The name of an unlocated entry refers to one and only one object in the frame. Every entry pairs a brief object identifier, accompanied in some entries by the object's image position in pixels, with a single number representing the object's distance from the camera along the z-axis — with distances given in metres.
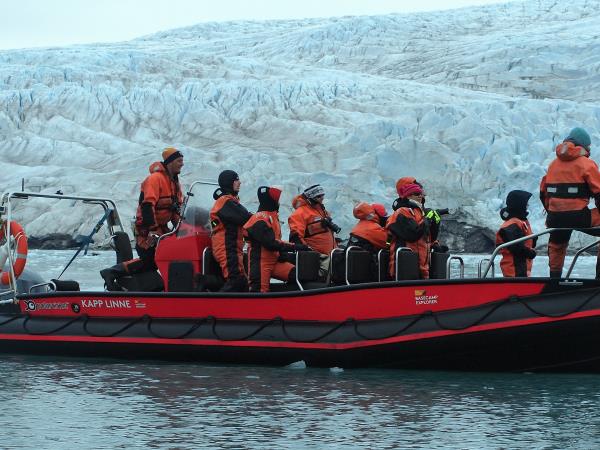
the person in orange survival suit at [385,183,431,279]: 14.08
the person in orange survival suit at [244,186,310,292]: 14.56
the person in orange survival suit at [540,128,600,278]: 13.05
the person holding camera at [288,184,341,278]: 14.97
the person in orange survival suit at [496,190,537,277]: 14.77
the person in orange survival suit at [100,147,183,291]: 15.45
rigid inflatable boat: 13.17
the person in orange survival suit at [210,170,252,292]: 14.85
